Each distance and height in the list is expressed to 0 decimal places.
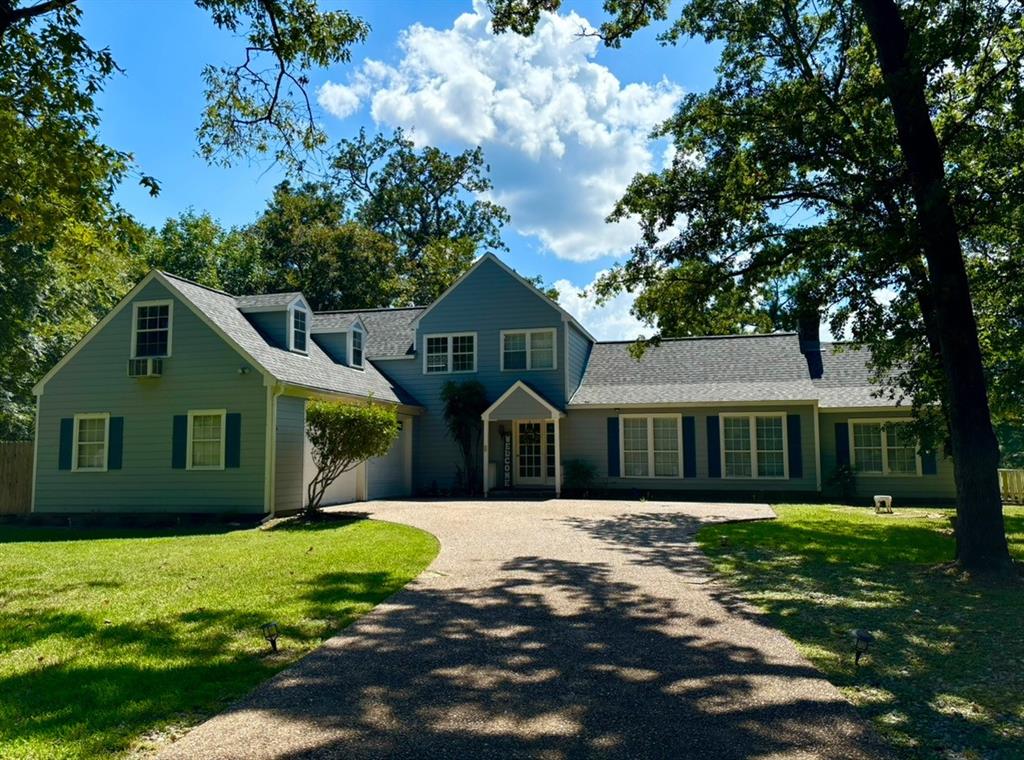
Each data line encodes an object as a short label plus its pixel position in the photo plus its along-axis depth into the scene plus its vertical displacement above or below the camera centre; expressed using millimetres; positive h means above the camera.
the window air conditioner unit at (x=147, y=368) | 16234 +1713
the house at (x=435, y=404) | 16000 +886
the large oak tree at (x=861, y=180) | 9062 +4265
